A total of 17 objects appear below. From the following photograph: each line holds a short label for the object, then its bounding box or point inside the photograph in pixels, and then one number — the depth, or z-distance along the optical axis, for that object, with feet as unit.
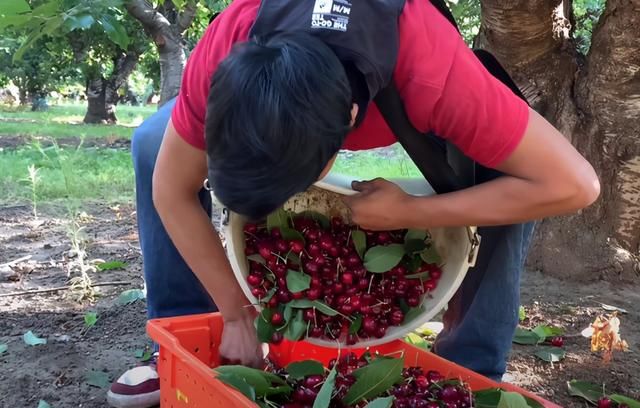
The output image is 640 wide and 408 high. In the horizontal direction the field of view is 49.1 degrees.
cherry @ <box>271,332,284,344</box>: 4.79
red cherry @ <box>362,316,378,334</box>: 4.93
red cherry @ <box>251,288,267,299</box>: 4.89
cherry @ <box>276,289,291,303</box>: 4.84
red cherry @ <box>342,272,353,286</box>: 4.98
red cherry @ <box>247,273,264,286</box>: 4.93
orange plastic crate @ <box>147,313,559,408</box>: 4.16
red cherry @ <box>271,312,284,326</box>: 4.77
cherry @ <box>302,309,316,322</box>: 4.82
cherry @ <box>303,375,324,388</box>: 4.50
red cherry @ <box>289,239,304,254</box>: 5.00
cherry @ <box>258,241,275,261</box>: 4.96
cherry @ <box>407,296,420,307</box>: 5.16
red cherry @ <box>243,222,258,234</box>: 5.23
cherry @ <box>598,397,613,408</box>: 5.19
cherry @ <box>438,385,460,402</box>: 4.28
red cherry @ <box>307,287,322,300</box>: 4.82
